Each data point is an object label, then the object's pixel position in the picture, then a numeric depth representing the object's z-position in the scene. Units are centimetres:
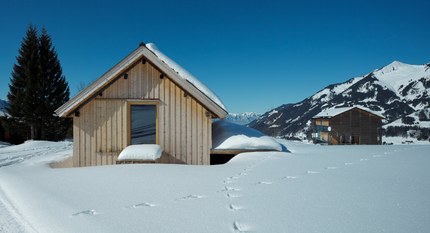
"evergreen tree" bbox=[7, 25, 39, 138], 2275
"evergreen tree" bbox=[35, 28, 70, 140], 2332
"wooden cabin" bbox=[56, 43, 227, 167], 771
